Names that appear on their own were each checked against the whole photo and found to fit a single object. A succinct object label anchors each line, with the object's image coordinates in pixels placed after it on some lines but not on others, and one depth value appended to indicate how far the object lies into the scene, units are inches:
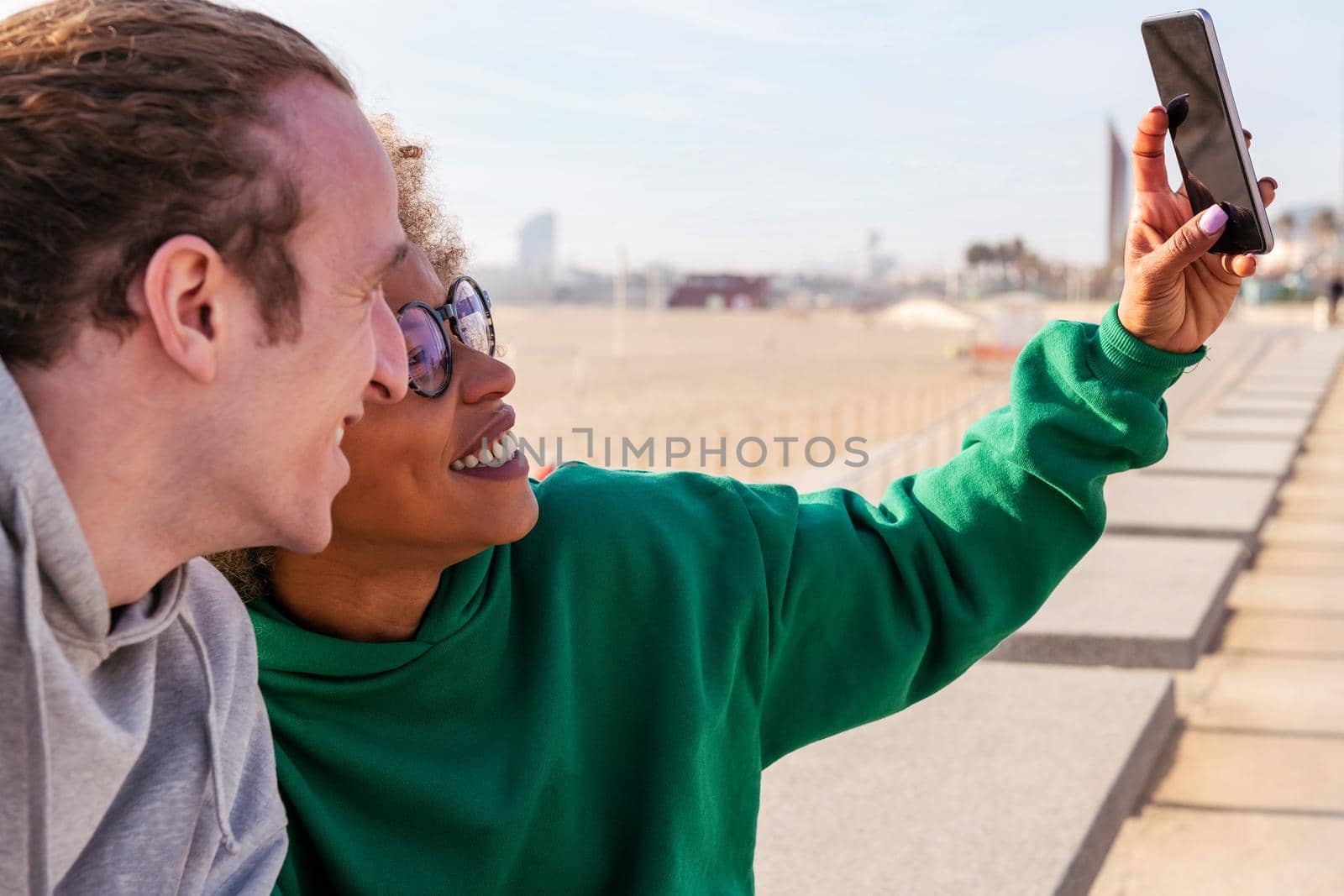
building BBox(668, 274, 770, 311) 3090.6
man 37.2
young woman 60.8
